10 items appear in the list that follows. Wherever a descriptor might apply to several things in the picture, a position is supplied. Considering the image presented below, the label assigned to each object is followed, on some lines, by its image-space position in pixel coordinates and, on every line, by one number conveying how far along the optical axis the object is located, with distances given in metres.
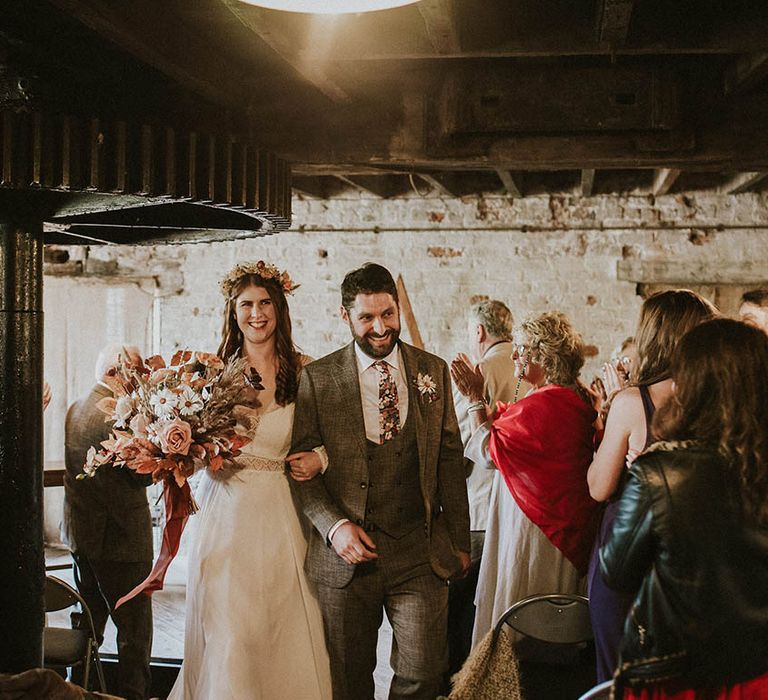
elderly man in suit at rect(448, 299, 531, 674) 4.25
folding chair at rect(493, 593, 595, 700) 2.87
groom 3.01
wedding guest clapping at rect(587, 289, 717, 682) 2.60
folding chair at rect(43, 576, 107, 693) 3.21
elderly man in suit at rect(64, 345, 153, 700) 3.77
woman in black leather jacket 1.92
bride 3.09
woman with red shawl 3.23
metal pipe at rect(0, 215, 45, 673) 2.46
